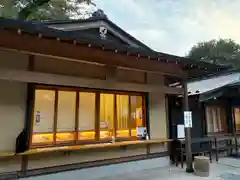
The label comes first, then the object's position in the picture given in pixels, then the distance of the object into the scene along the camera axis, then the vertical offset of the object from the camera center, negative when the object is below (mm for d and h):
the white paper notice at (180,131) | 7037 -414
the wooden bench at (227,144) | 7980 -1014
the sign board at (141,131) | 6273 -362
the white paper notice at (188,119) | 5848 -32
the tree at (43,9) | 11273 +6291
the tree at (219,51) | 21266 +6682
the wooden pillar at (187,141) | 5766 -622
